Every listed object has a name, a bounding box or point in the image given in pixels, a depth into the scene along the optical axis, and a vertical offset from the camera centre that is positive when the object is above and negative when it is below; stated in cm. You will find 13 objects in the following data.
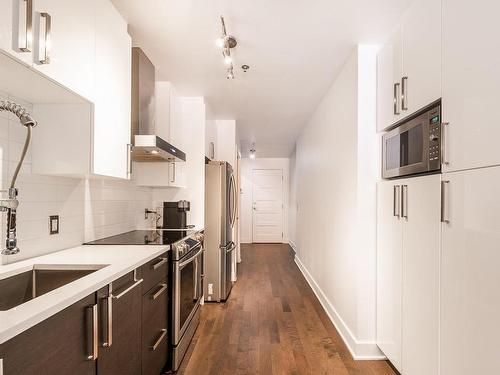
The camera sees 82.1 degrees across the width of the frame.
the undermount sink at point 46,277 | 136 -42
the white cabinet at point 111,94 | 163 +62
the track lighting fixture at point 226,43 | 202 +111
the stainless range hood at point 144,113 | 217 +65
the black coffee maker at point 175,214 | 297 -22
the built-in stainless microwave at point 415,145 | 154 +31
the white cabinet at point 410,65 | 154 +81
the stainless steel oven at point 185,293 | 202 -79
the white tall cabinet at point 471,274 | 114 -34
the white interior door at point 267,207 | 805 -36
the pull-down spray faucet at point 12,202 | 113 -4
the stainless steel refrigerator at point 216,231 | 343 -45
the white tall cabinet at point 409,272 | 155 -48
